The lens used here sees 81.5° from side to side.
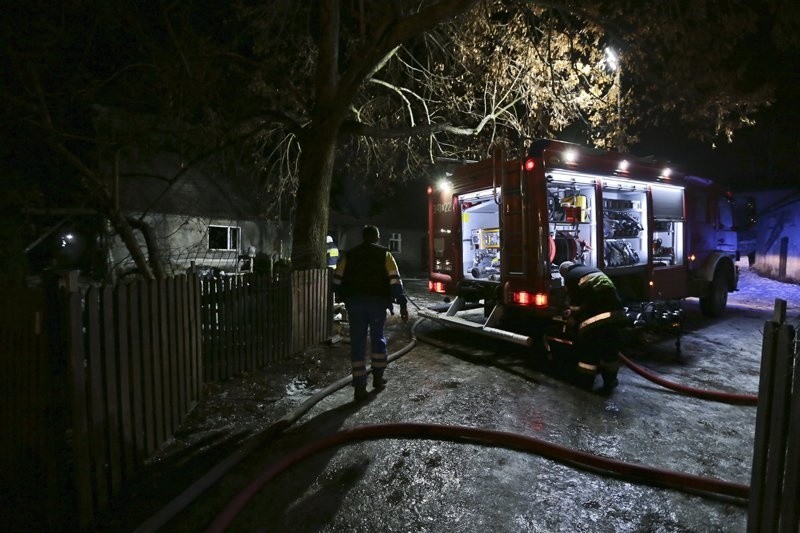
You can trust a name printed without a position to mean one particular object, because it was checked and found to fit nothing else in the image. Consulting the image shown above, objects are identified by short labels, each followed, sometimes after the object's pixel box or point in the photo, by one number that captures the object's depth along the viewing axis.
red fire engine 6.32
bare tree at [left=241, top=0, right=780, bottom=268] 7.80
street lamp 8.60
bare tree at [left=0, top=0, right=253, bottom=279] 6.21
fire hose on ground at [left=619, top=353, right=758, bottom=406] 4.84
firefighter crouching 5.18
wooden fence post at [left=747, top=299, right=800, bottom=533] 1.83
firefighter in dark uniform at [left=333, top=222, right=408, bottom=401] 5.00
